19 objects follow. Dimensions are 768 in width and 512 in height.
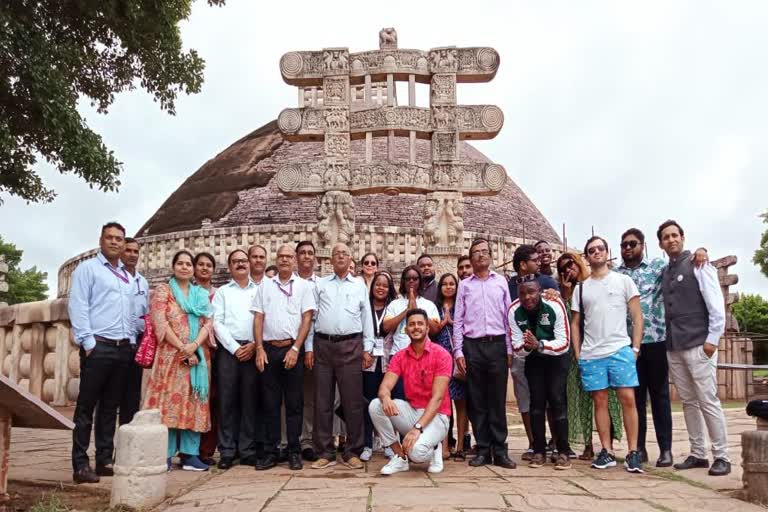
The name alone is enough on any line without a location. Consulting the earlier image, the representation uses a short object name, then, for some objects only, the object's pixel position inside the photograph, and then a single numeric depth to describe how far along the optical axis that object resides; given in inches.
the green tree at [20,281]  1114.1
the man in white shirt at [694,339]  188.5
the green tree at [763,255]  948.6
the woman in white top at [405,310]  211.0
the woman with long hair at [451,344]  217.6
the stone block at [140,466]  157.0
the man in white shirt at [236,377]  206.4
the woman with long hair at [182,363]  199.0
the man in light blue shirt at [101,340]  183.0
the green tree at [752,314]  1160.2
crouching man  187.2
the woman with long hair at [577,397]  210.1
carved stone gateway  365.1
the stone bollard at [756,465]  155.6
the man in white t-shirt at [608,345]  193.0
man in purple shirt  200.8
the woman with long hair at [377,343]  217.5
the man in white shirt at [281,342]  206.2
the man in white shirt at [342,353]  204.5
